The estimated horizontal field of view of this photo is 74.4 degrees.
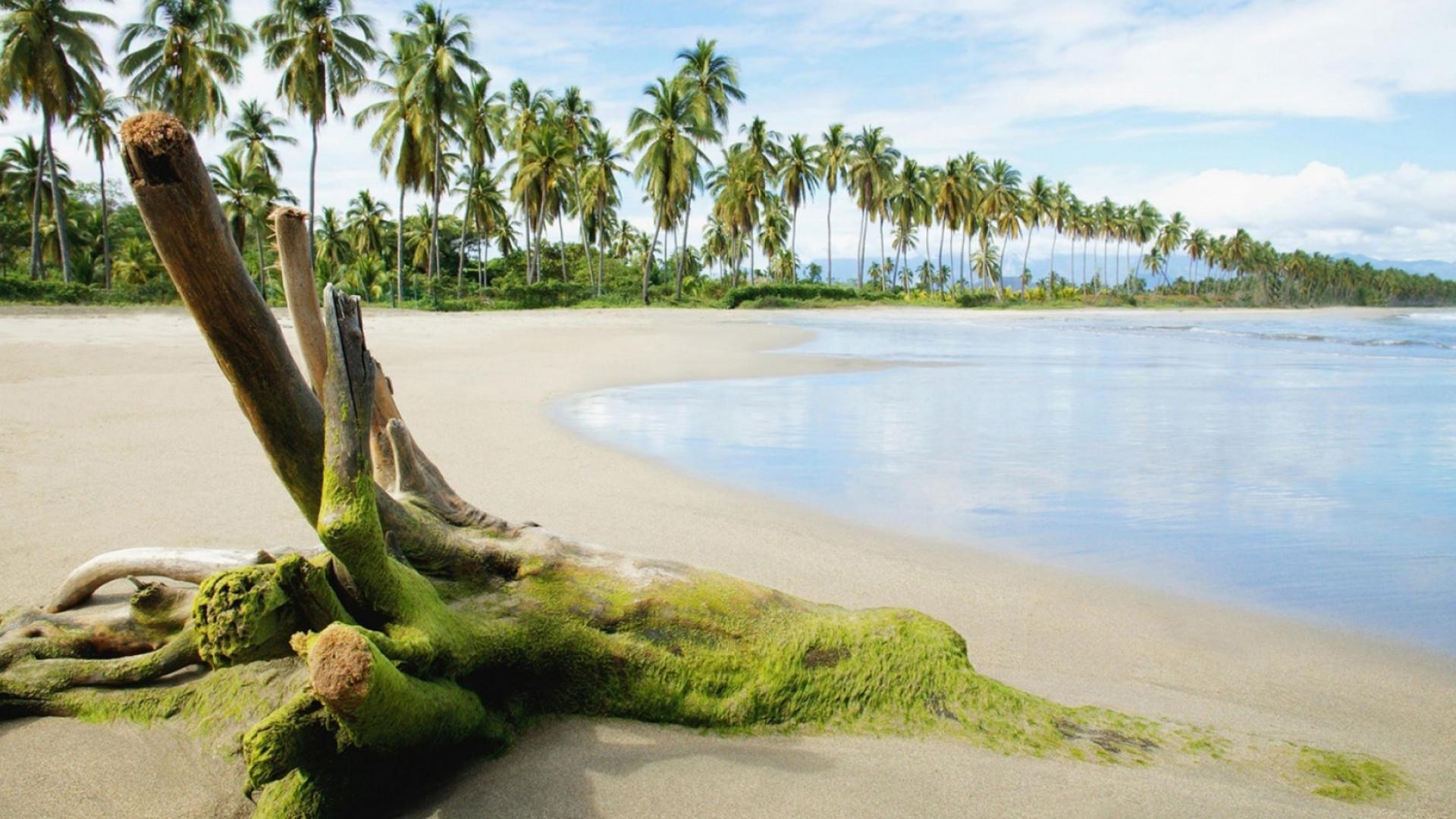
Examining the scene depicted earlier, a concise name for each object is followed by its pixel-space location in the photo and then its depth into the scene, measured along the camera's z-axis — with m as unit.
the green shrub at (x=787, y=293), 52.91
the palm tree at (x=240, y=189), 40.25
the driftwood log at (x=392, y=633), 2.21
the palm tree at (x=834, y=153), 68.50
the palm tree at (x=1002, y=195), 82.06
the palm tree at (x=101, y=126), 39.53
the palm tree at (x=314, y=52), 36.66
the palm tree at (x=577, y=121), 53.62
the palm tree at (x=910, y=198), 73.94
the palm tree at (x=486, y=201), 55.16
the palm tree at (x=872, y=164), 68.00
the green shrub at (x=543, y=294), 42.66
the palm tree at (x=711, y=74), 50.88
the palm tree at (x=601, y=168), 53.22
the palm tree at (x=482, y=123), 45.41
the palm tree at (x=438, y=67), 40.56
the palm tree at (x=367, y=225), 60.41
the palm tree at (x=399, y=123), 41.69
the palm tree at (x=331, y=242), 58.69
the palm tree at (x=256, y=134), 43.25
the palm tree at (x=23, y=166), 44.53
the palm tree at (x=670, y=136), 48.84
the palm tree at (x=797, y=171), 64.31
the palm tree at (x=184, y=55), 35.44
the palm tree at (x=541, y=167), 48.91
